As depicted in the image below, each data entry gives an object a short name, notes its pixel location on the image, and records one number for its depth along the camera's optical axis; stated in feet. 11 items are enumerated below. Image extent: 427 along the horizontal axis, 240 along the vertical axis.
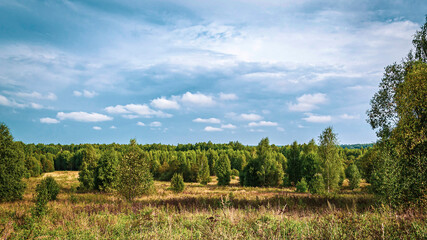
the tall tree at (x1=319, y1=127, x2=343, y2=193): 104.74
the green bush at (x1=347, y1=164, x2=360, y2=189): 163.73
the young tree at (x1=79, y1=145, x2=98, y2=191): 131.95
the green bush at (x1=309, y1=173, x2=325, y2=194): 90.62
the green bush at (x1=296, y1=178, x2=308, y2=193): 123.13
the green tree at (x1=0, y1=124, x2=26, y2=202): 95.25
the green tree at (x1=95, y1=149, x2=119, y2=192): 127.44
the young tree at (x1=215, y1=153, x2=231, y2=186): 193.98
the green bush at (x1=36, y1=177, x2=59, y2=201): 79.32
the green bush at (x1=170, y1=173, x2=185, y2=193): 116.47
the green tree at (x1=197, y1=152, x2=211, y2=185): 217.36
